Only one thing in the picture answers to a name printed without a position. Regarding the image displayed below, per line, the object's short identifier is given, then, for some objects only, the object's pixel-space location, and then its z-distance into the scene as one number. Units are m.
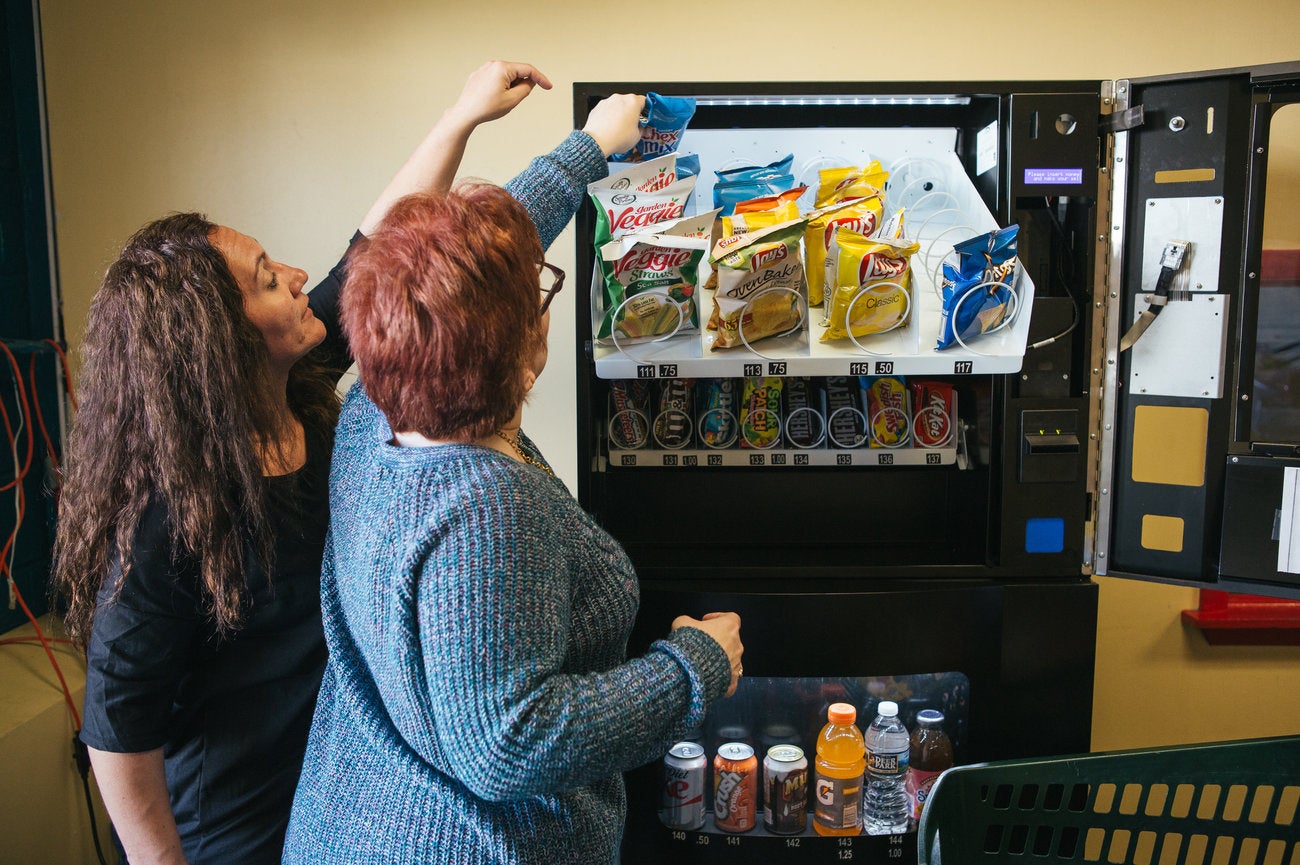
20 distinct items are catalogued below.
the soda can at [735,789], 1.68
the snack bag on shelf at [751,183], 1.65
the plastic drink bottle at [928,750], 1.75
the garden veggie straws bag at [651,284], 1.46
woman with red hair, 0.88
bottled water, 1.68
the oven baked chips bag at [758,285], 1.46
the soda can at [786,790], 1.68
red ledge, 2.23
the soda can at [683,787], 1.66
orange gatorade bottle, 1.68
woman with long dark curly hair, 1.14
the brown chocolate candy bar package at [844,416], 1.71
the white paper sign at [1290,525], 1.48
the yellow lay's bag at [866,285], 1.48
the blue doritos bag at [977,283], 1.48
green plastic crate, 1.25
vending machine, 1.48
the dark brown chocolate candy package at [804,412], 1.72
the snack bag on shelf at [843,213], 1.55
